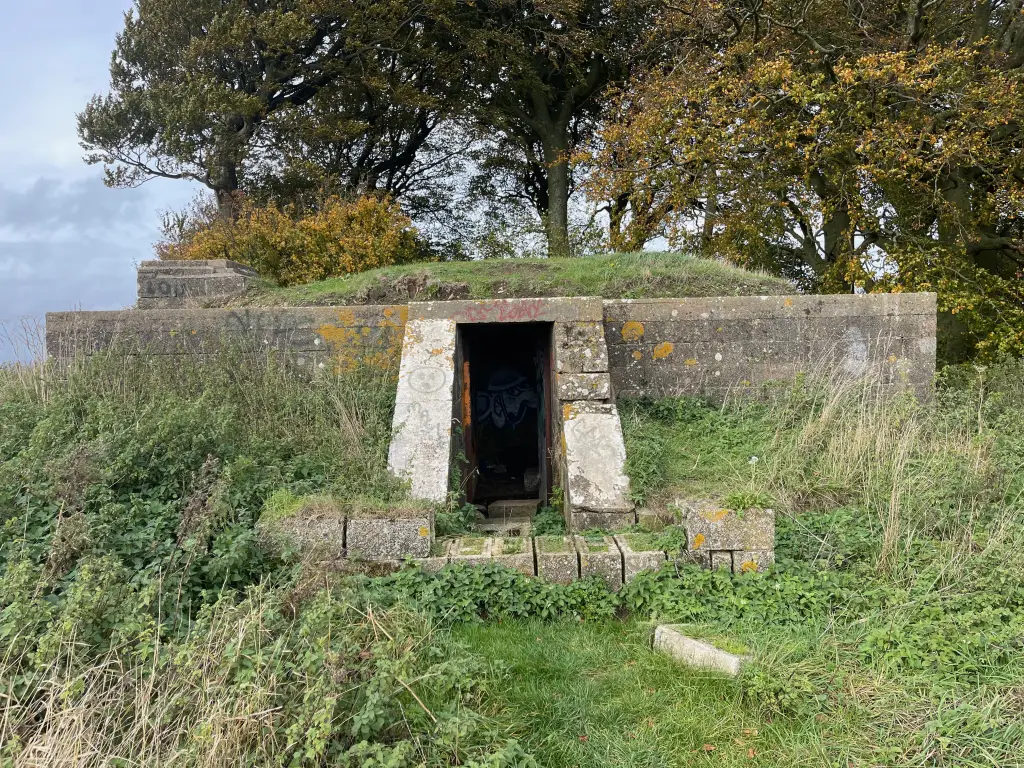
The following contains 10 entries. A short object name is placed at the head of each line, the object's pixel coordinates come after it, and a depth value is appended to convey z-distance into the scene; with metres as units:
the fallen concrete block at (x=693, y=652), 3.06
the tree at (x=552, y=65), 15.10
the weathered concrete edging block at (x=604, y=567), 3.88
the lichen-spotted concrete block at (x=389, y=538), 3.94
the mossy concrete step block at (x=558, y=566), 3.87
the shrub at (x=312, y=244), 10.54
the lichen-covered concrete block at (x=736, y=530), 3.85
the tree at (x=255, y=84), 13.59
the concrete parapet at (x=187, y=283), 8.65
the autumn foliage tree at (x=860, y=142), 9.34
